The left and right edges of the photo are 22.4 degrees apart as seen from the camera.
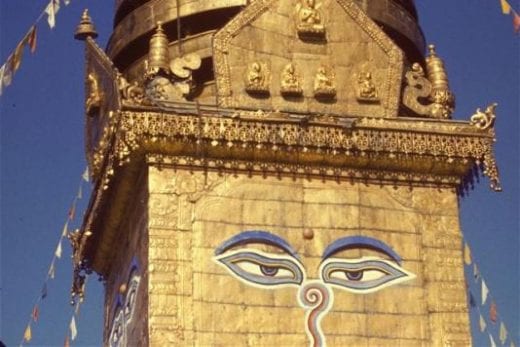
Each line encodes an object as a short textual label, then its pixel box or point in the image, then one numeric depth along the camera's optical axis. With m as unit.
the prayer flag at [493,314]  20.77
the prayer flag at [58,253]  21.59
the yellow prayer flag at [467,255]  20.00
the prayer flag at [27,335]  21.50
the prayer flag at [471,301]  20.52
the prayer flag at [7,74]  20.34
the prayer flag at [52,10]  20.64
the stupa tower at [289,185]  18.75
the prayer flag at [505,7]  21.09
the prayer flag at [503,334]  20.58
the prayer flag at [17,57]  20.53
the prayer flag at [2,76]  20.28
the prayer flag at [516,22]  20.93
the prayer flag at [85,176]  21.94
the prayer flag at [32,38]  20.70
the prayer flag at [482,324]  20.38
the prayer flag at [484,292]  20.85
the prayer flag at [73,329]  21.58
